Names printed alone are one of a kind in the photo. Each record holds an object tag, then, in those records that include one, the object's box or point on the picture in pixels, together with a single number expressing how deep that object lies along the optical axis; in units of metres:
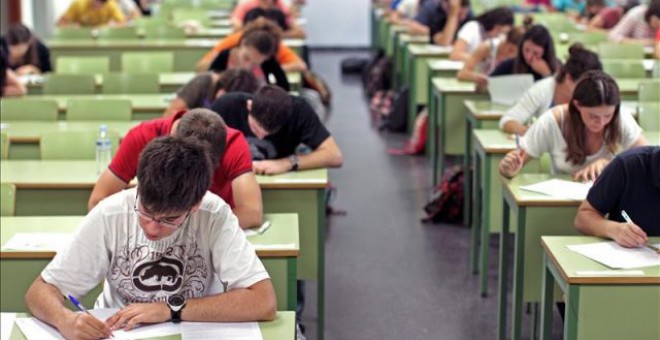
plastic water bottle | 5.23
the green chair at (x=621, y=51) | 8.84
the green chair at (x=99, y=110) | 6.46
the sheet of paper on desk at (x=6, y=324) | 3.21
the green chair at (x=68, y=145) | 5.46
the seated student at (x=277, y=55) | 7.52
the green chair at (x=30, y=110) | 6.55
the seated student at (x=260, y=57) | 6.73
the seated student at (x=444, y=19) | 9.95
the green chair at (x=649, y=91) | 6.83
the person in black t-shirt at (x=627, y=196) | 3.92
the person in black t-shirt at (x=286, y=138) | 5.02
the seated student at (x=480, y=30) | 8.02
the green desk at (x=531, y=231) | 4.50
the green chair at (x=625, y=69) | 7.86
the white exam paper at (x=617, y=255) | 3.67
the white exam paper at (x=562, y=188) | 4.54
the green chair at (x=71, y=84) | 7.63
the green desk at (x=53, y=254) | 3.86
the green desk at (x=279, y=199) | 4.86
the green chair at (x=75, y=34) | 10.72
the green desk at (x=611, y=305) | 3.56
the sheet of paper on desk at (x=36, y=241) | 3.92
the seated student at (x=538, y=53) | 6.23
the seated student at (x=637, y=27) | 9.68
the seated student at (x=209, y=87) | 5.55
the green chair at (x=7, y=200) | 4.34
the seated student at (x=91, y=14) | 11.92
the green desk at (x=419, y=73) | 9.34
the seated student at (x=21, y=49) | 8.41
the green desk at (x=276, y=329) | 3.08
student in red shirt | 4.11
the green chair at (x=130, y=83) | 7.54
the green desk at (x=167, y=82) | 7.80
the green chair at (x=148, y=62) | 8.68
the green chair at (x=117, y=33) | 10.79
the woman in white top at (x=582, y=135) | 4.50
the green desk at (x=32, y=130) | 5.99
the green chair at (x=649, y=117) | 6.03
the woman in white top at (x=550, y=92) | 5.36
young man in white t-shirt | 3.04
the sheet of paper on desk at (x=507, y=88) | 6.50
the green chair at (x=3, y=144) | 5.56
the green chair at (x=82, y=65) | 8.54
